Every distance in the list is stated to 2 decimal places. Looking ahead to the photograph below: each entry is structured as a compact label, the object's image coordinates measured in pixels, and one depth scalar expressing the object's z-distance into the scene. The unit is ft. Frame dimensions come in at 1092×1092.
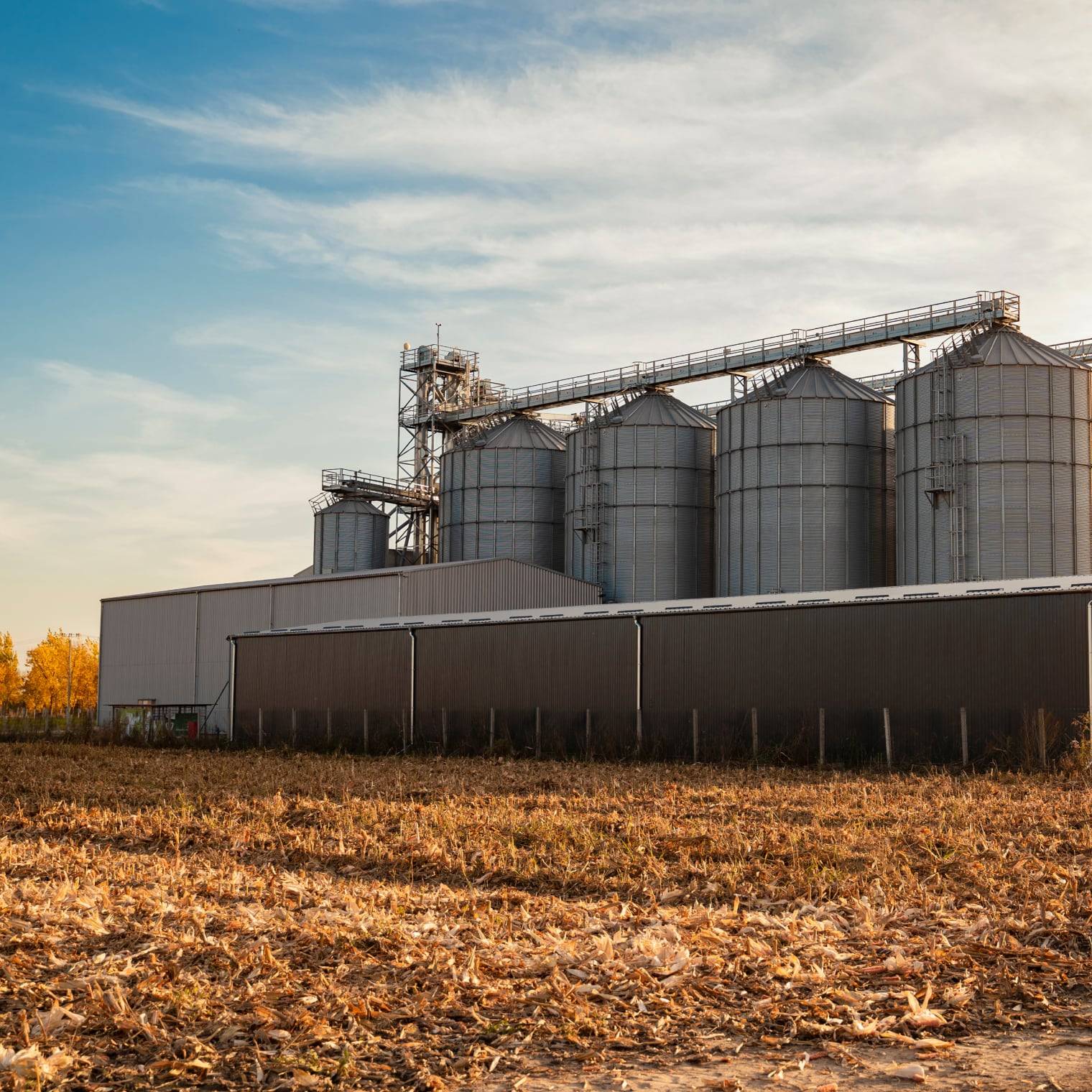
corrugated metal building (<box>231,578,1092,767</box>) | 100.53
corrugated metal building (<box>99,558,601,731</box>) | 171.01
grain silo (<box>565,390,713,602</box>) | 191.31
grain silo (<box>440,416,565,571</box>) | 212.64
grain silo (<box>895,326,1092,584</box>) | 153.69
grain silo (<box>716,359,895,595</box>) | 171.63
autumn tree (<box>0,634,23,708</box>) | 347.77
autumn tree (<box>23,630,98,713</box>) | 358.43
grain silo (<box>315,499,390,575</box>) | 243.60
